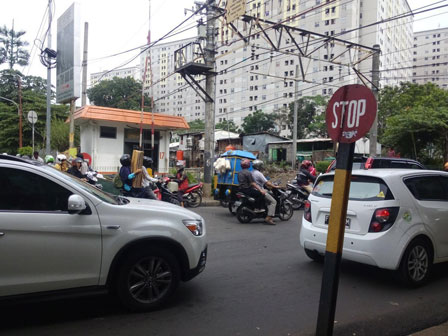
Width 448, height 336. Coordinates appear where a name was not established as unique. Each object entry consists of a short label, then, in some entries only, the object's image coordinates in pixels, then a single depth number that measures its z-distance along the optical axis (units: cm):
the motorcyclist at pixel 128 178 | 842
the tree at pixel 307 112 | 5369
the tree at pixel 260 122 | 6012
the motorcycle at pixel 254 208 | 940
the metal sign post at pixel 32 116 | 1773
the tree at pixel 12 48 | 4375
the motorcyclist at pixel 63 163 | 1089
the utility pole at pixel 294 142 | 2844
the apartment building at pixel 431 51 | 11028
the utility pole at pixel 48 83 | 1609
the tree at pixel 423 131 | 2042
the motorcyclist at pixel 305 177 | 1153
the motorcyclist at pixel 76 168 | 970
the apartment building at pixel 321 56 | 6906
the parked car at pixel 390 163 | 1018
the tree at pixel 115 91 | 5266
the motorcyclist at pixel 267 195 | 929
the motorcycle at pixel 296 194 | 1168
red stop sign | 295
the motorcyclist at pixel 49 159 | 1110
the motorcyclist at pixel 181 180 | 1190
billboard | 1592
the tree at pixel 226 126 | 6930
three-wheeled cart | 1106
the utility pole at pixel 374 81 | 1681
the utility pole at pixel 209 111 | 1368
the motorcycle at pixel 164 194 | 1107
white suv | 332
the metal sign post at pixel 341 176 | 299
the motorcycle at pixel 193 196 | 1207
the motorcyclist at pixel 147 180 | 903
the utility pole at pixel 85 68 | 1817
